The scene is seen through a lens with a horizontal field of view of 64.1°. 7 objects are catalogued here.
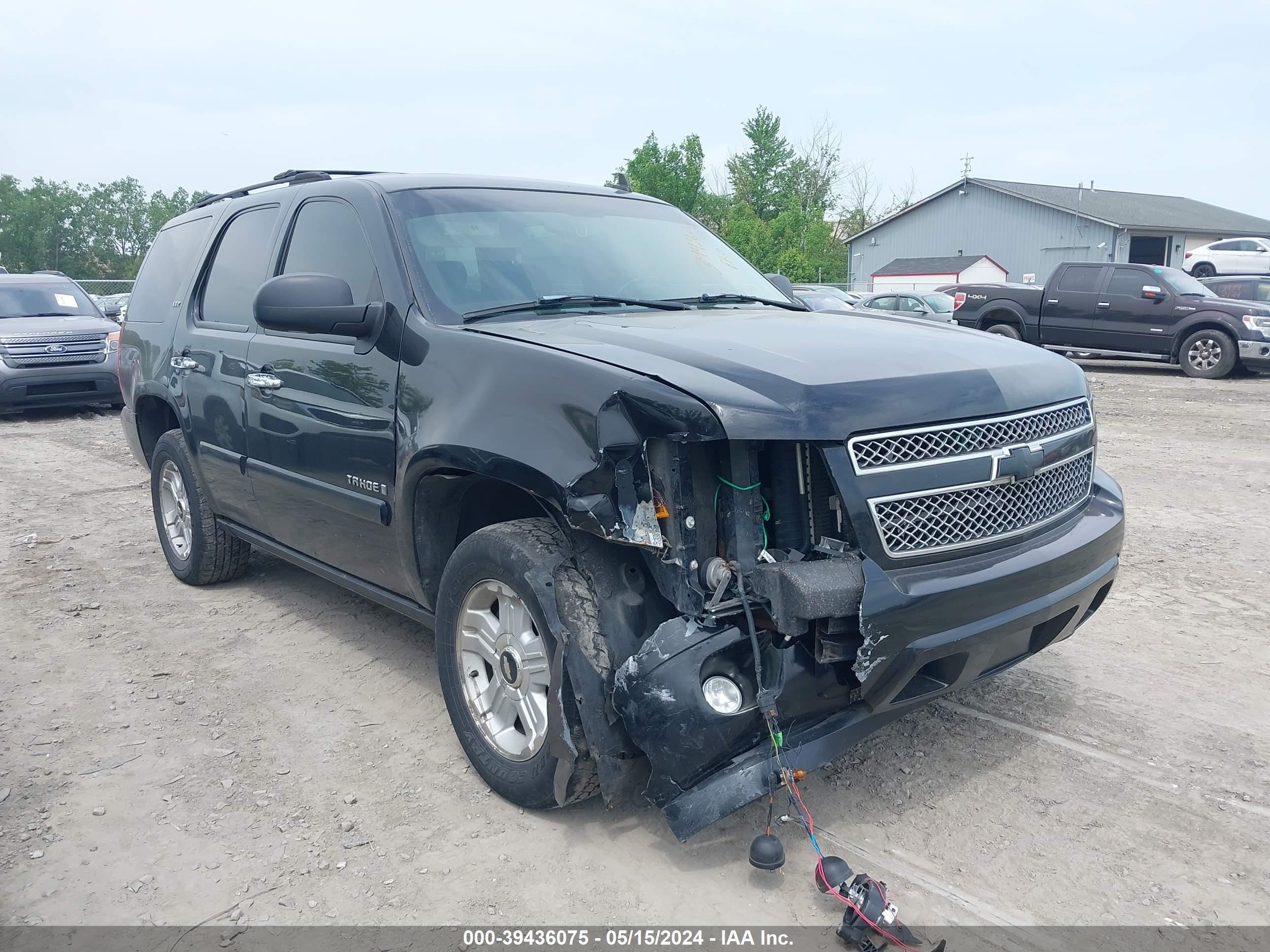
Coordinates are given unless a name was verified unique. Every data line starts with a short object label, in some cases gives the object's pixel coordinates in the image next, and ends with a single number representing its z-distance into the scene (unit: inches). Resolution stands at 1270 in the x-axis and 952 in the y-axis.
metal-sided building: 1647.4
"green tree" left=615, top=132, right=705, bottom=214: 2256.4
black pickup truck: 595.2
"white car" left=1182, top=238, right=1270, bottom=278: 1293.1
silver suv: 492.7
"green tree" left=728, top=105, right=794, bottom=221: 2504.9
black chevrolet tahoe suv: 102.8
